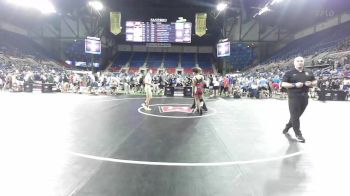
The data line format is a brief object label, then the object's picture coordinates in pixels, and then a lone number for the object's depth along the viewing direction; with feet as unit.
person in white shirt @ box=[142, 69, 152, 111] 38.99
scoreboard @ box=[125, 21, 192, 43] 106.73
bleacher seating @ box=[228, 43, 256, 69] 142.31
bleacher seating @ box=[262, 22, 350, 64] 97.25
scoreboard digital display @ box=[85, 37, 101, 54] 90.17
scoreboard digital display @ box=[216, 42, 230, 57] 89.51
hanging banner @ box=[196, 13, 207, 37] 99.81
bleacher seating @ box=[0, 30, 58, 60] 115.44
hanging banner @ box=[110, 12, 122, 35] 98.78
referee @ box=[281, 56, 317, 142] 22.44
